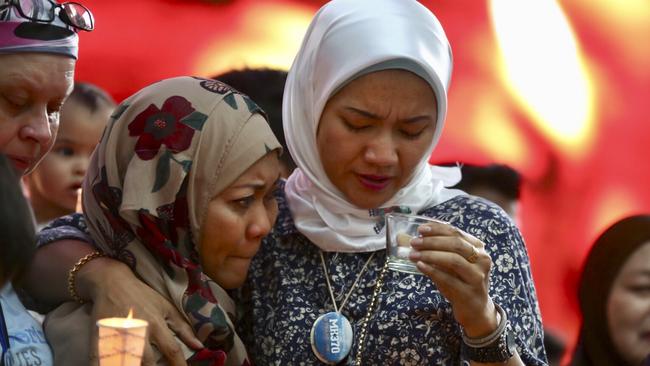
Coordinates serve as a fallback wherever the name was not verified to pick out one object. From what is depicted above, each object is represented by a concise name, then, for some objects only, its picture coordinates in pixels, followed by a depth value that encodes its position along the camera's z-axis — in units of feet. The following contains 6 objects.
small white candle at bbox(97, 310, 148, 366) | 13.23
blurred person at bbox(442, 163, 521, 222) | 35.65
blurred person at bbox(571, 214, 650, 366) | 28.55
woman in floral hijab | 19.11
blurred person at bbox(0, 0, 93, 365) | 19.52
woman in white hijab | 19.92
